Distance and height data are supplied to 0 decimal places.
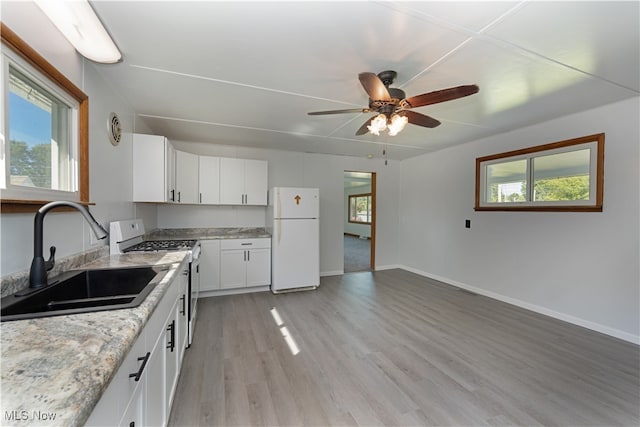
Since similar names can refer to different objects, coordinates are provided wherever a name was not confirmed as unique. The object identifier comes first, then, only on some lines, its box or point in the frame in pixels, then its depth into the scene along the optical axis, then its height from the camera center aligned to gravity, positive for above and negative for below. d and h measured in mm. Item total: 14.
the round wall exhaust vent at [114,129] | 2115 +681
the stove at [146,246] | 2068 -360
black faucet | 1101 -181
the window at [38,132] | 1108 +405
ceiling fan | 1733 +827
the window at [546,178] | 2732 +437
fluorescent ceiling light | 1261 +1006
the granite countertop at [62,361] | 490 -388
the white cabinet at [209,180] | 3779 +443
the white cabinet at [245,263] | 3676 -797
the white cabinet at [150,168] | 2686 +434
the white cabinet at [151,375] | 743 -672
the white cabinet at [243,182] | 3930 +440
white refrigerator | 3836 -439
